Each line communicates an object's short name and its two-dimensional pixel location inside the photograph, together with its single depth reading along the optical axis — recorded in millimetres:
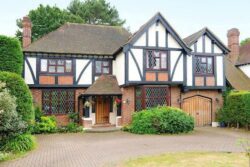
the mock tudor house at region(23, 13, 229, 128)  14868
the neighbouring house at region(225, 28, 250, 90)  18603
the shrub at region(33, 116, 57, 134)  13417
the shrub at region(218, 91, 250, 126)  14060
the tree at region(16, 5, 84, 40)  26716
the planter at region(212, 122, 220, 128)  16569
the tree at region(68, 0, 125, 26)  32282
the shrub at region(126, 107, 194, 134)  13096
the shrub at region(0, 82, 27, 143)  8421
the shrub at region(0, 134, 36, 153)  8760
